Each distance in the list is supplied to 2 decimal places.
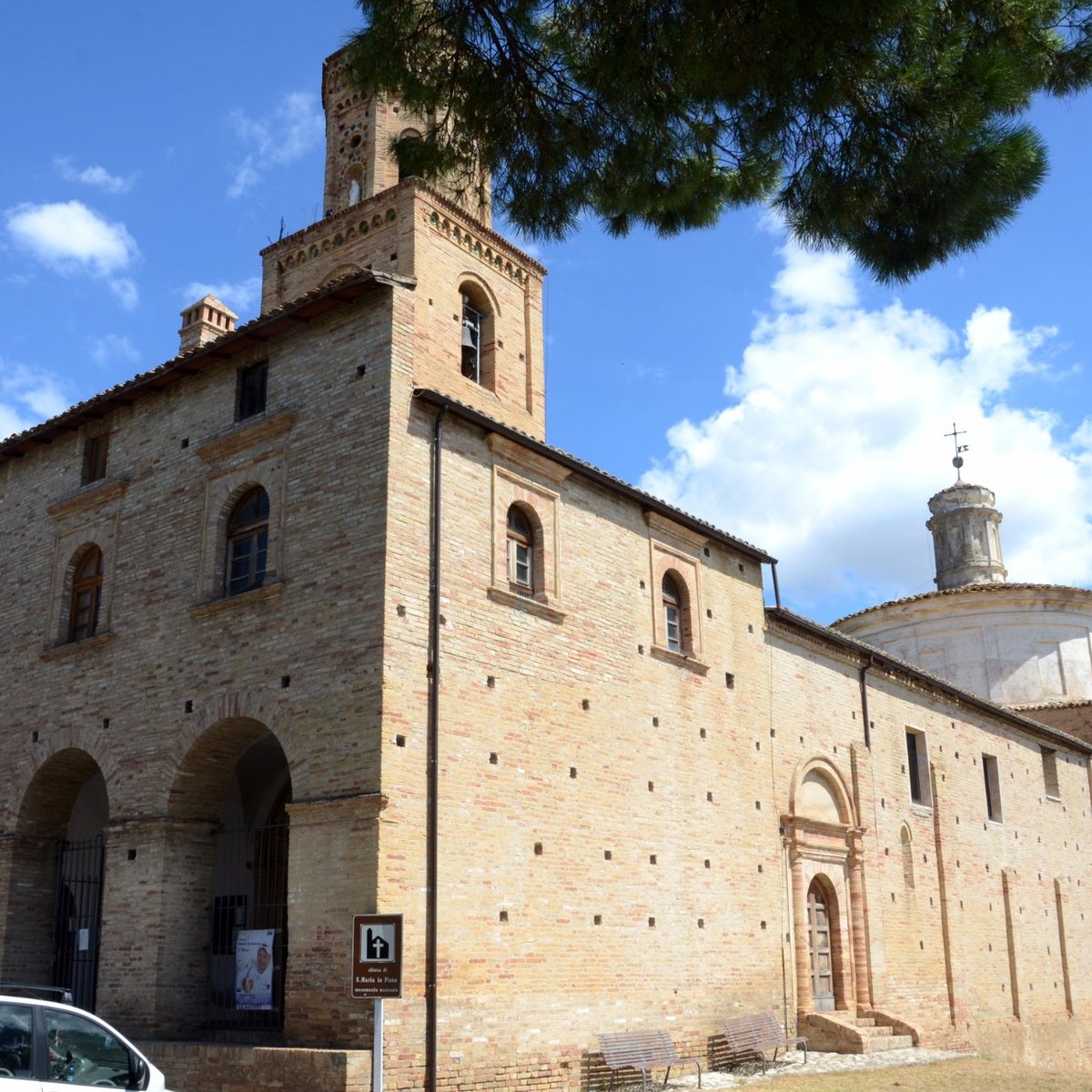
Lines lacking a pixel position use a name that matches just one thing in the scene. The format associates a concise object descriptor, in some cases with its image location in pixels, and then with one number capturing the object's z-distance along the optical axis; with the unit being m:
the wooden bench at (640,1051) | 14.20
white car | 7.93
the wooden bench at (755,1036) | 16.17
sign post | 9.00
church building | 12.83
